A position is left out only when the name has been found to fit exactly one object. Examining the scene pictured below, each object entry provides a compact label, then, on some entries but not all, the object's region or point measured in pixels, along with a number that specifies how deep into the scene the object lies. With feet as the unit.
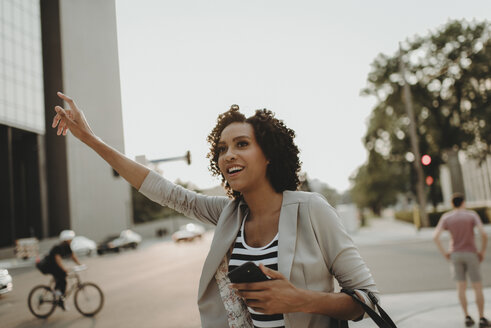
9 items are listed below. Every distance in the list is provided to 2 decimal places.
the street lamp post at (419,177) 53.47
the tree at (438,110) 65.00
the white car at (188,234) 109.70
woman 4.90
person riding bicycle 23.86
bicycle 22.41
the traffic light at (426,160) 36.91
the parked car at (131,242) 99.85
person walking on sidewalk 17.70
